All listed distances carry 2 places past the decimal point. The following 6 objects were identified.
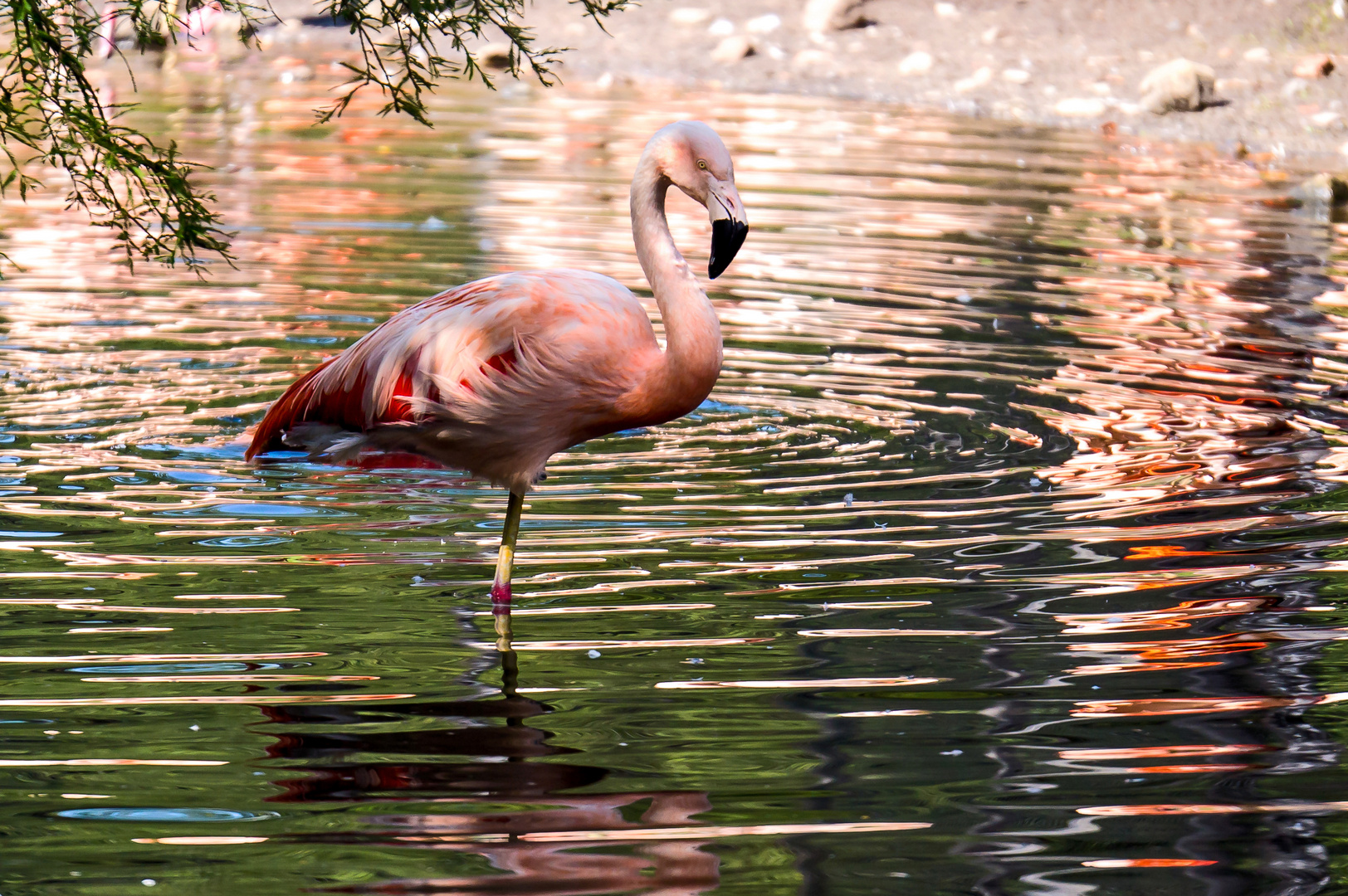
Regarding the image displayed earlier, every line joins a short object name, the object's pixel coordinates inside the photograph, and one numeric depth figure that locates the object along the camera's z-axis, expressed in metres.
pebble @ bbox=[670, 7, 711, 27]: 26.12
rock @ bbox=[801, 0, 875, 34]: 24.69
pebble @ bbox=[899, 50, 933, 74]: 23.41
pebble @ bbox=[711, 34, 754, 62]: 24.56
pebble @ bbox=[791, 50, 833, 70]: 23.98
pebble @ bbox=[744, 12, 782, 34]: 25.56
